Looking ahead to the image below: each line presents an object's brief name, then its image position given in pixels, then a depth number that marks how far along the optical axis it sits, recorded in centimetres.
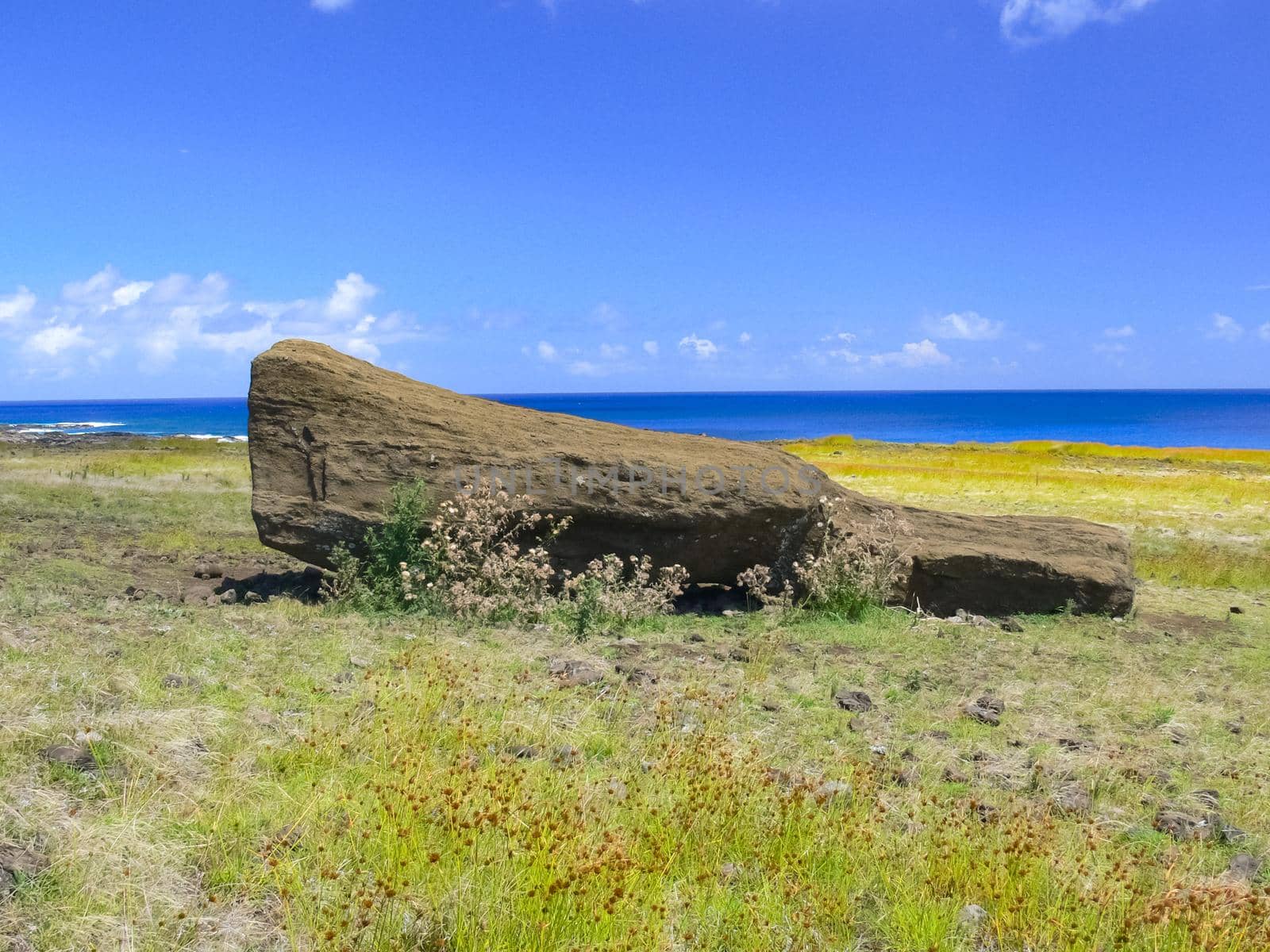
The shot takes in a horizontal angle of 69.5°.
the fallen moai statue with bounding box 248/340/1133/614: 1034
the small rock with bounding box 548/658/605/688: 679
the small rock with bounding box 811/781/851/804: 455
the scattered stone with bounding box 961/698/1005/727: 663
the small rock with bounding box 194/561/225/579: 1189
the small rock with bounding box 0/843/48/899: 338
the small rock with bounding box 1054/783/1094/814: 492
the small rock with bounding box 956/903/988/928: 366
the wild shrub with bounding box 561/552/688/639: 948
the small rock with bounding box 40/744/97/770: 441
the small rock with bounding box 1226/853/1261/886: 432
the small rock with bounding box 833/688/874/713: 676
